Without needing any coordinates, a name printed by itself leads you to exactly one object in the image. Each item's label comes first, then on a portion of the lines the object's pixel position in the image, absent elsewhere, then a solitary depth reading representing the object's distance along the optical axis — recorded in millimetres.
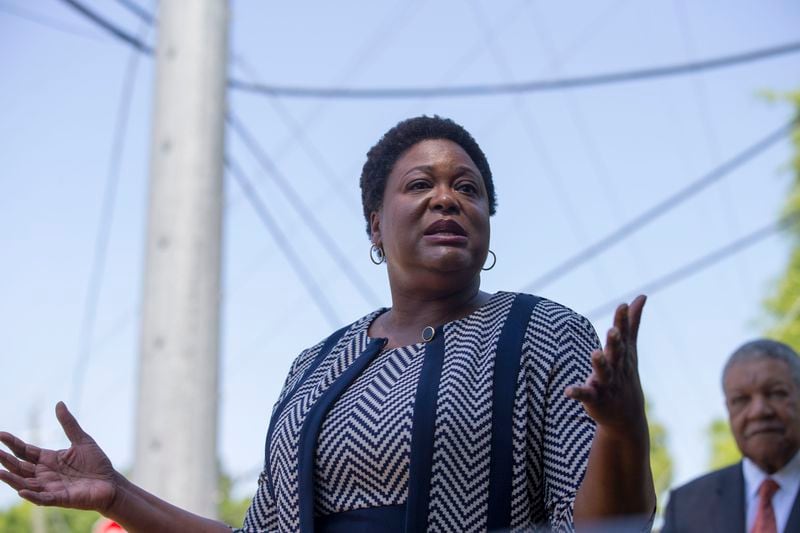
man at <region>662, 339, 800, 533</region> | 3889
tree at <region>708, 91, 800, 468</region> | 23609
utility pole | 4367
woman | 2014
